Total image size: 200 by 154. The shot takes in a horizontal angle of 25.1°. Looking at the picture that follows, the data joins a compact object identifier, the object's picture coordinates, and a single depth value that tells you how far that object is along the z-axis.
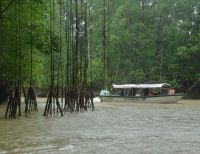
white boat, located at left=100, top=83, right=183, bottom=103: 35.28
